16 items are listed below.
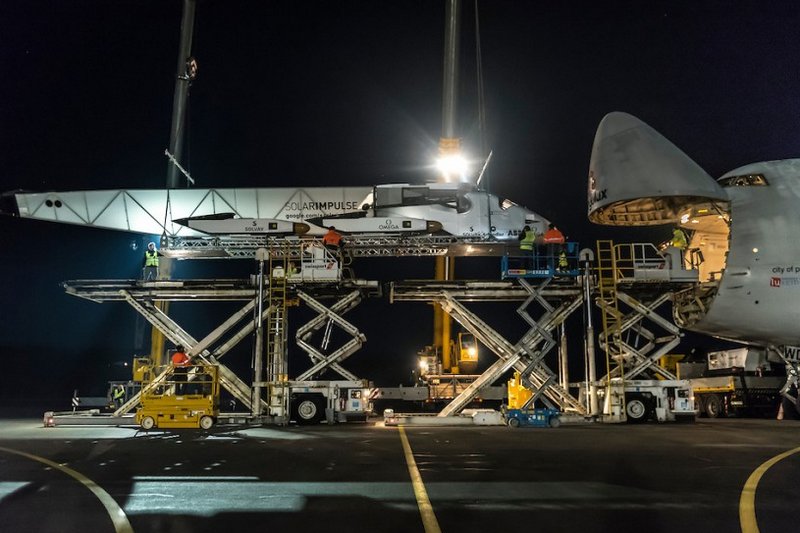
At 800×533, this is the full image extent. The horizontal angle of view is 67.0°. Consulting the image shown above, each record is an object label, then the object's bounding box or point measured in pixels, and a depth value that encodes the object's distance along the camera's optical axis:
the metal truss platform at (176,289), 26.89
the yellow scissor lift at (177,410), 21.72
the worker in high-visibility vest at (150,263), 28.20
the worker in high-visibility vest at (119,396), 29.22
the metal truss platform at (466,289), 26.41
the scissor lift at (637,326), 23.86
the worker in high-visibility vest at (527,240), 25.41
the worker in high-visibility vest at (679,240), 25.75
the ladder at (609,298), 24.86
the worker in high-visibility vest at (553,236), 25.48
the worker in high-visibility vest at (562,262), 25.80
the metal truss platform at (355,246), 28.55
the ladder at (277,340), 24.42
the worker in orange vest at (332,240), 26.38
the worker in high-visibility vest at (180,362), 23.59
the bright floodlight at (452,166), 39.75
